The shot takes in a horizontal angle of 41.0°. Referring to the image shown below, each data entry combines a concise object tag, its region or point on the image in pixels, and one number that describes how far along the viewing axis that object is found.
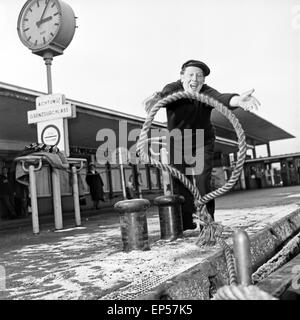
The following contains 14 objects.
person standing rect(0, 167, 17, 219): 12.23
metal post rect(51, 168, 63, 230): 6.22
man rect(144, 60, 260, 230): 3.36
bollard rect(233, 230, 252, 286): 1.56
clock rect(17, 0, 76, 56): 6.78
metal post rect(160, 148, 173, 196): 6.47
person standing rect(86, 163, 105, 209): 13.23
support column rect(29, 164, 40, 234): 5.92
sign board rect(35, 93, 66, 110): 6.31
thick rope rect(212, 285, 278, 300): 1.44
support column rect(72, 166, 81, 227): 6.71
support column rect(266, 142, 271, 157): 33.43
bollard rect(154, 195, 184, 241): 3.89
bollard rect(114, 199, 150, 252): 3.42
